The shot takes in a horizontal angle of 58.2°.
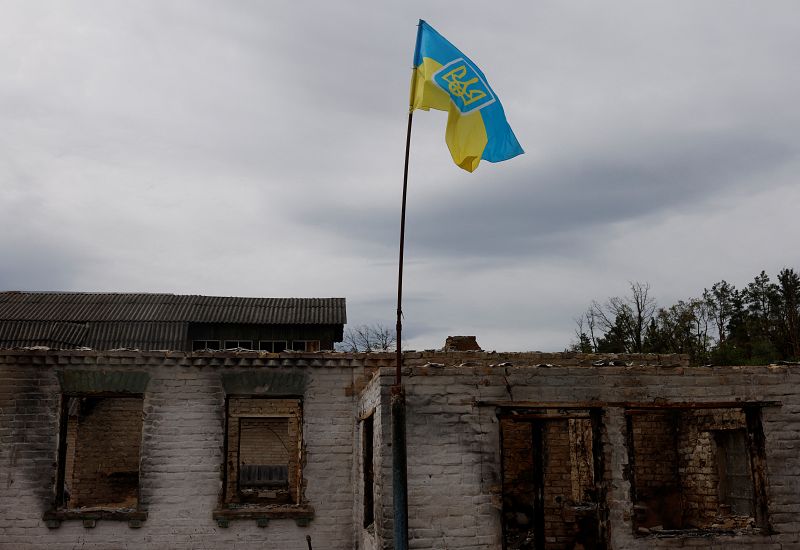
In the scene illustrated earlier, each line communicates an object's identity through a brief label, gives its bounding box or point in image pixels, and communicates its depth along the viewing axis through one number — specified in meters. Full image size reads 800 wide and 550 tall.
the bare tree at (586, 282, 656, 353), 41.50
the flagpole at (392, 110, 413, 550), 7.39
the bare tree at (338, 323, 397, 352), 44.59
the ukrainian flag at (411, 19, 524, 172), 7.56
